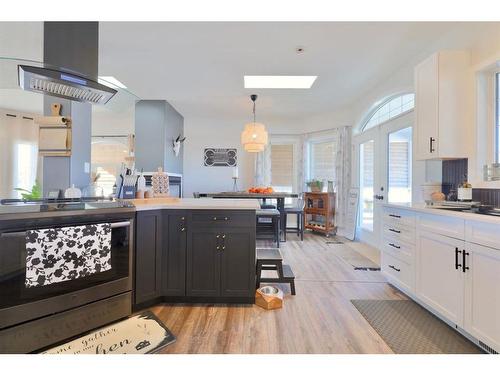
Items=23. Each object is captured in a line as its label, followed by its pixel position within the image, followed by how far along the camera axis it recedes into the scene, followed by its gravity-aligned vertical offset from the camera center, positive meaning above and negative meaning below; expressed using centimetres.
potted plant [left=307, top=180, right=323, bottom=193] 511 +12
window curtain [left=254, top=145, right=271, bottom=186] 572 +53
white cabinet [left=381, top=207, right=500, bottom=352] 145 -56
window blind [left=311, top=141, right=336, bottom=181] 548 +71
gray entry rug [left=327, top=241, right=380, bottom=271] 317 -99
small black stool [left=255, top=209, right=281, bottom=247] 402 -63
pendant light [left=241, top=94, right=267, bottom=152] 390 +87
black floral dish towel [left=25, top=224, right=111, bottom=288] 145 -42
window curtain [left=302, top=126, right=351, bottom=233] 500 +47
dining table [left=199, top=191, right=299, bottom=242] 429 -9
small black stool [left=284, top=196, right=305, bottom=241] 462 -43
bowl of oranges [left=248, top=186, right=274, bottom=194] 457 -1
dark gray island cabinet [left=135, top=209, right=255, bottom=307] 209 -57
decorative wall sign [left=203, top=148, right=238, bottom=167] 597 +84
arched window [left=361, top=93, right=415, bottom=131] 333 +130
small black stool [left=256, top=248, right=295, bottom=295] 234 -76
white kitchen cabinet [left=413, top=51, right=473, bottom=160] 220 +84
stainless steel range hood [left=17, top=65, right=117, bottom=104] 171 +80
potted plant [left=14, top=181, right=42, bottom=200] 202 -4
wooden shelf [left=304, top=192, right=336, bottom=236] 491 -44
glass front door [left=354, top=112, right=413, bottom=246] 341 +37
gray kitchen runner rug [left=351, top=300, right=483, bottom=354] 159 -103
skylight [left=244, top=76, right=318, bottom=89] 366 +173
